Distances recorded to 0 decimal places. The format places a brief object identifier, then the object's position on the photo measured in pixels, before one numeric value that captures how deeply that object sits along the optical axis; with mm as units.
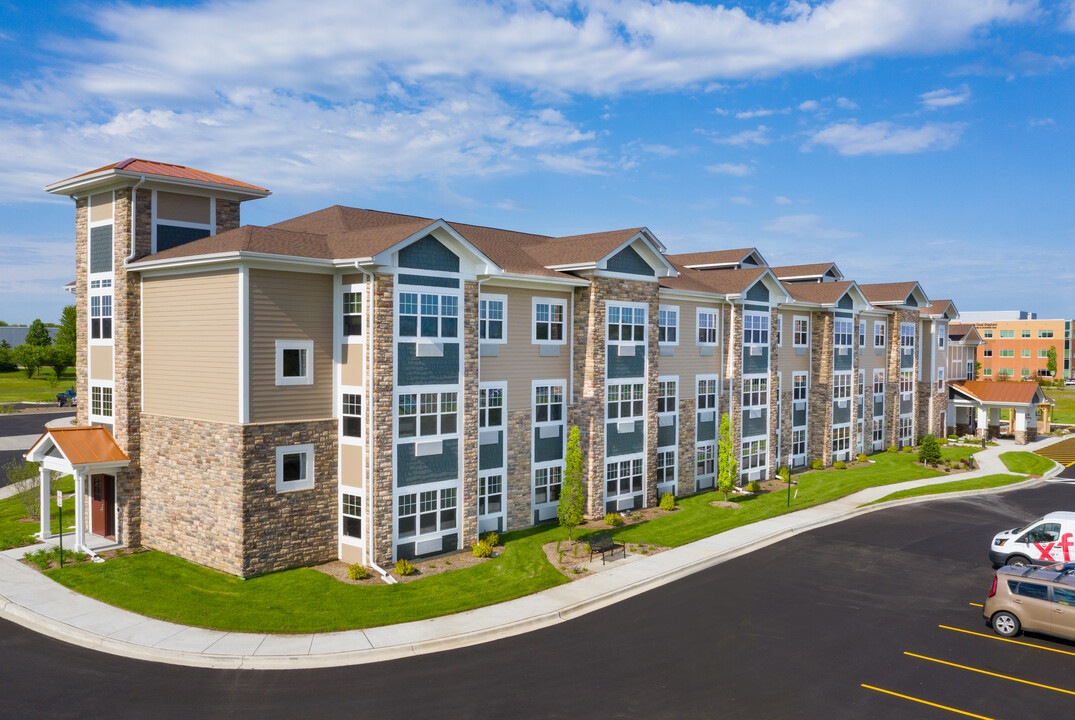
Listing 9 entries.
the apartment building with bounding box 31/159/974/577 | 22562
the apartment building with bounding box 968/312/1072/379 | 111438
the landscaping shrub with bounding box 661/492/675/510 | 32875
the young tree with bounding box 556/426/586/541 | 27469
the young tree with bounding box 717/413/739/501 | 34812
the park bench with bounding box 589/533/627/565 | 25145
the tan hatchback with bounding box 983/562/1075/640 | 17891
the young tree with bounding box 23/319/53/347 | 111625
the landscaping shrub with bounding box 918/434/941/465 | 45656
